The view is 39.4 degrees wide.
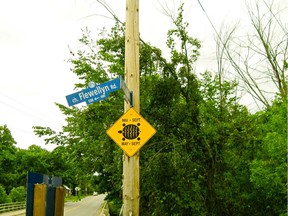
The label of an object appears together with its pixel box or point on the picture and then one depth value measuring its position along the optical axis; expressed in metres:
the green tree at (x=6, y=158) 59.41
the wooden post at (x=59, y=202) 6.26
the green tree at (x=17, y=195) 50.88
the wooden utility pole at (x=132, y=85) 6.40
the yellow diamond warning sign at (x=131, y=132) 6.18
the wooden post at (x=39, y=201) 5.12
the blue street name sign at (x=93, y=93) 6.13
